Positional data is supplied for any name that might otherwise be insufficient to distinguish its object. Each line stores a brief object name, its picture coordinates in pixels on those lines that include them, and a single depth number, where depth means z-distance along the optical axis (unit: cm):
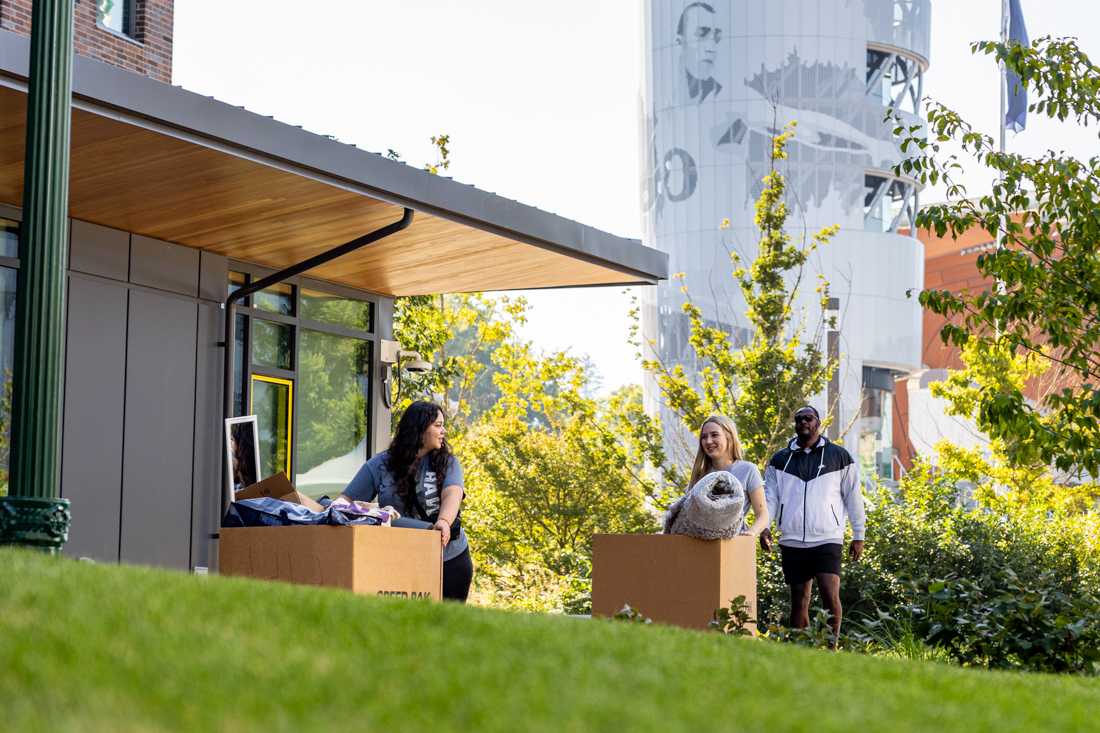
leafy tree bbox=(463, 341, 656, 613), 2183
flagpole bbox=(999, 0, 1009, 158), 3250
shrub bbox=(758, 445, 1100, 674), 992
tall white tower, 6216
